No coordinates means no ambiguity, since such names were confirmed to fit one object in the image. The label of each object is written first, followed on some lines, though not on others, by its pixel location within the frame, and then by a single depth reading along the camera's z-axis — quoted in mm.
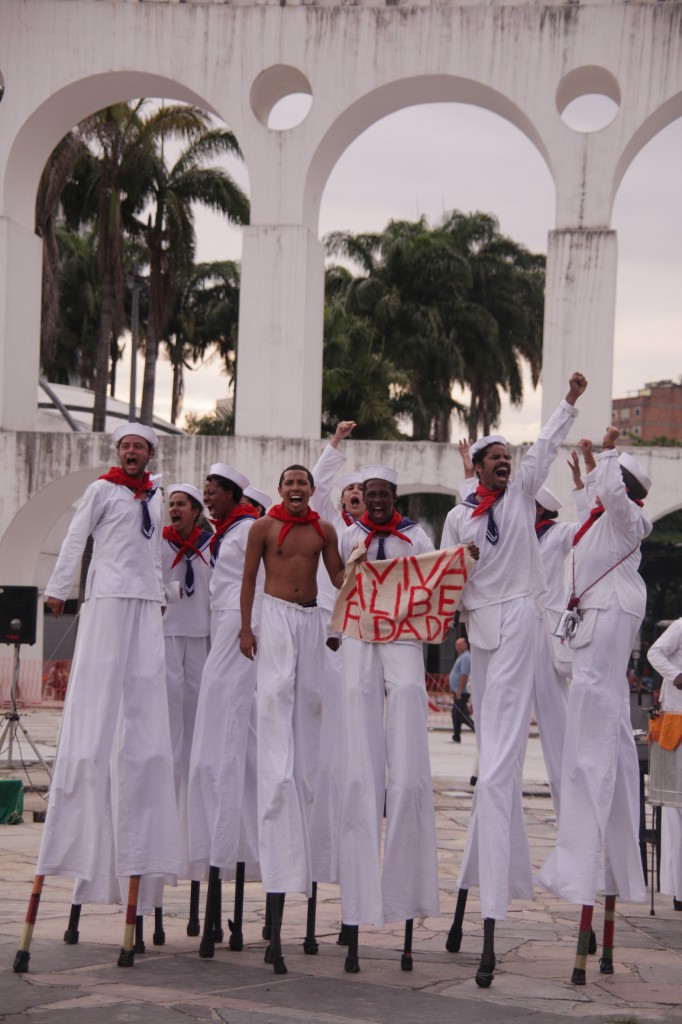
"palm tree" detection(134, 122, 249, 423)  32312
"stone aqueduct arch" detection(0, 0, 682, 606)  18141
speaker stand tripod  11602
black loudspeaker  12500
